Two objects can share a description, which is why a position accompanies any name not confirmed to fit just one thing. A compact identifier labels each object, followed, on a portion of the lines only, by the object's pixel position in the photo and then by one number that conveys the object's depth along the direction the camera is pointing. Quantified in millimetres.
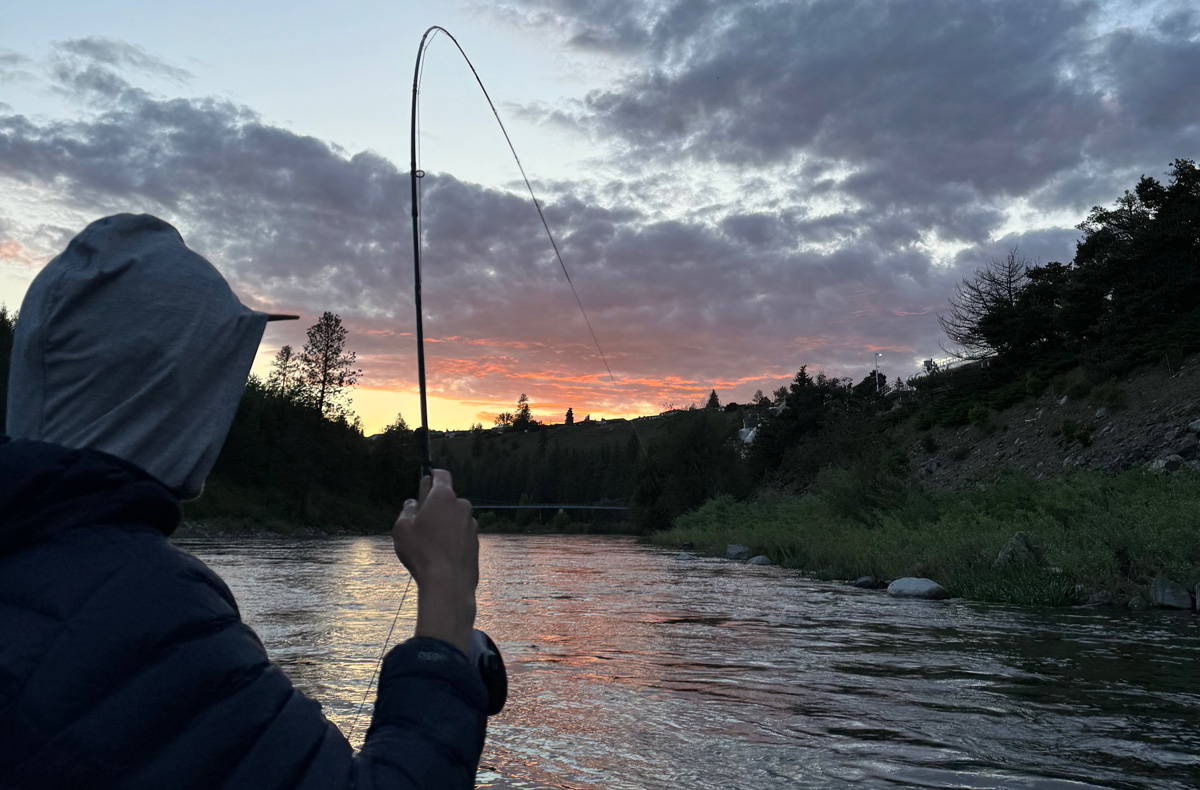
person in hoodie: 978
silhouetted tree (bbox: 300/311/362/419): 64062
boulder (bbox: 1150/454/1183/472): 16100
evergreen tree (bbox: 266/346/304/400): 68812
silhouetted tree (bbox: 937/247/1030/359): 33594
